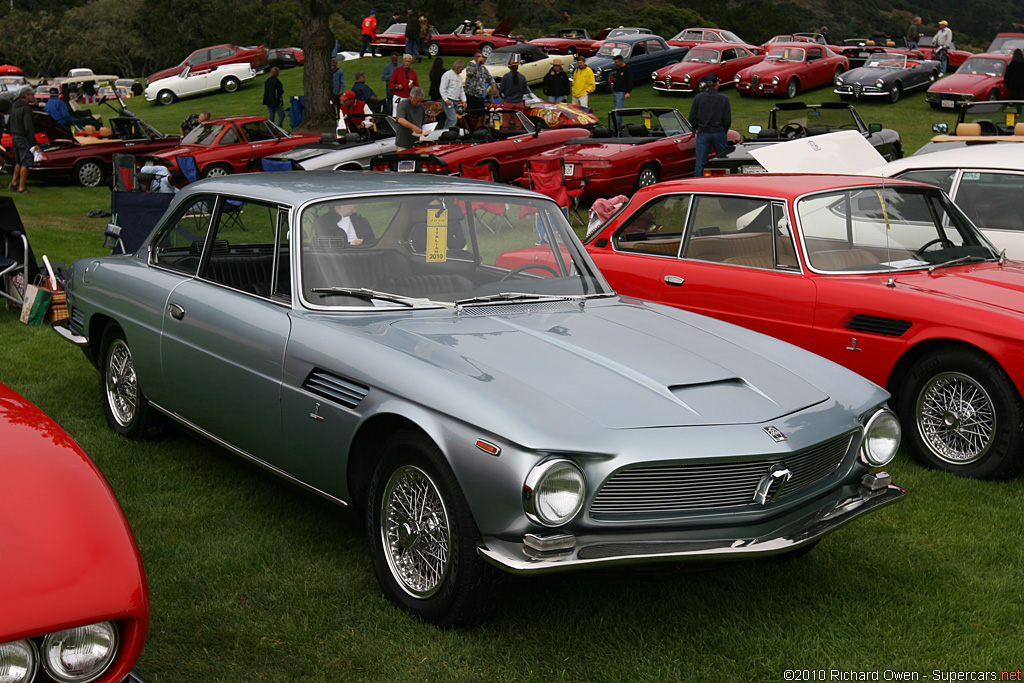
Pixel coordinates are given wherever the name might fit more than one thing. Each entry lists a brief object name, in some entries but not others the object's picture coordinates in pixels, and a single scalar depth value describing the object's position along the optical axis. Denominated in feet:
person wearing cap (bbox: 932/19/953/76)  100.63
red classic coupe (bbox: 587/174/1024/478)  16.63
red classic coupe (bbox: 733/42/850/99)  86.33
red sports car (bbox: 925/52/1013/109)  73.05
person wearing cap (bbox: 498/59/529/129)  62.63
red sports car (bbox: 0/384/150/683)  6.96
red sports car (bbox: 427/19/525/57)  117.50
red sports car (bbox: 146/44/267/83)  118.01
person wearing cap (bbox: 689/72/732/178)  47.78
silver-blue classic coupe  10.32
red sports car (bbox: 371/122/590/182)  48.19
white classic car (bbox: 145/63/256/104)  113.70
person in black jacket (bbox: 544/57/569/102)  76.84
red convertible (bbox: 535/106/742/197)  45.68
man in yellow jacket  79.41
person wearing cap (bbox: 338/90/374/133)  64.80
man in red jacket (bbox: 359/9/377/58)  123.75
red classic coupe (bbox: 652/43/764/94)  89.56
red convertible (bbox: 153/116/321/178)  55.47
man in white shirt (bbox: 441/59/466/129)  65.72
